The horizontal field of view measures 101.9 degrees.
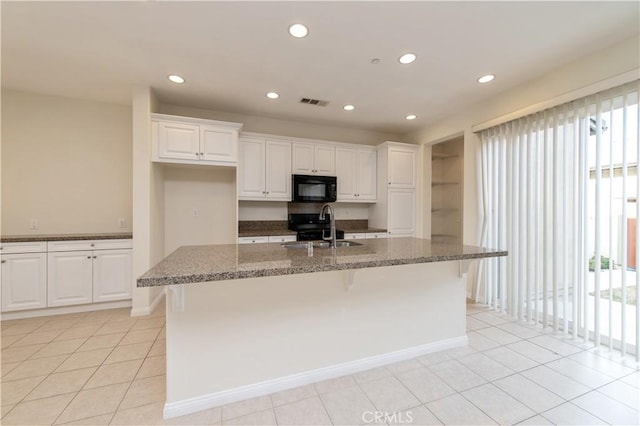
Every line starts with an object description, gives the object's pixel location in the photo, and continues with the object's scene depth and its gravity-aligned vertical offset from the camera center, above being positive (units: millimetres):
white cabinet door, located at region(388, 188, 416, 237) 4281 -9
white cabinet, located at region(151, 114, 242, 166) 3070 +878
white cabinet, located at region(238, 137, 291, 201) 3664 +606
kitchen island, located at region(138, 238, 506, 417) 1528 -726
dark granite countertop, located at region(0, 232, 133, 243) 2818 -300
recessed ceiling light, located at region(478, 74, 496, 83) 2716 +1418
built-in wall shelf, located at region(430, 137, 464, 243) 5254 +442
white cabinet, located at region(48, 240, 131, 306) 2951 -713
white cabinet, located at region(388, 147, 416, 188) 4277 +733
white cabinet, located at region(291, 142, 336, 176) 3969 +817
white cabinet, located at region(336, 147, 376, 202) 4254 +636
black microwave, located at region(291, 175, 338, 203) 3871 +349
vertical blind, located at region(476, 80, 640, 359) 2184 -17
